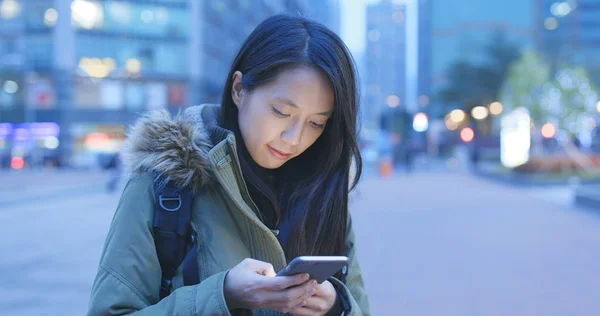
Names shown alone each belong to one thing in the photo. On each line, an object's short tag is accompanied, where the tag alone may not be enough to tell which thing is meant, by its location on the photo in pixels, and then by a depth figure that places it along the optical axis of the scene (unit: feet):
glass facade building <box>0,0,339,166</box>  139.13
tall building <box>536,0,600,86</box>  196.54
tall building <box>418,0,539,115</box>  198.80
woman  4.70
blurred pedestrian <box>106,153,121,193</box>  63.93
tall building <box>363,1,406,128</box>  518.78
